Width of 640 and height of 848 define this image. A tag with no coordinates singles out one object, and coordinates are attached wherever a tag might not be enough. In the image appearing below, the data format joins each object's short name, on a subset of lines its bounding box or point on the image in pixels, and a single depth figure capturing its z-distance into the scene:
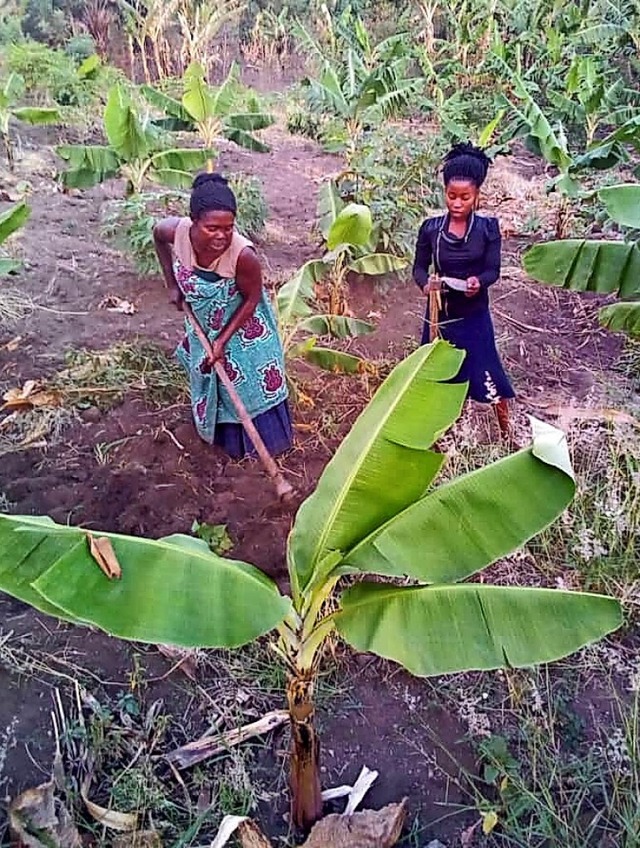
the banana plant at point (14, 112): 5.93
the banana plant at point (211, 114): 5.80
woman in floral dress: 2.71
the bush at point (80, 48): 11.12
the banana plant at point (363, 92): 6.01
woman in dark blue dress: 2.96
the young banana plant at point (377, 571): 1.56
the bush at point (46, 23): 12.00
